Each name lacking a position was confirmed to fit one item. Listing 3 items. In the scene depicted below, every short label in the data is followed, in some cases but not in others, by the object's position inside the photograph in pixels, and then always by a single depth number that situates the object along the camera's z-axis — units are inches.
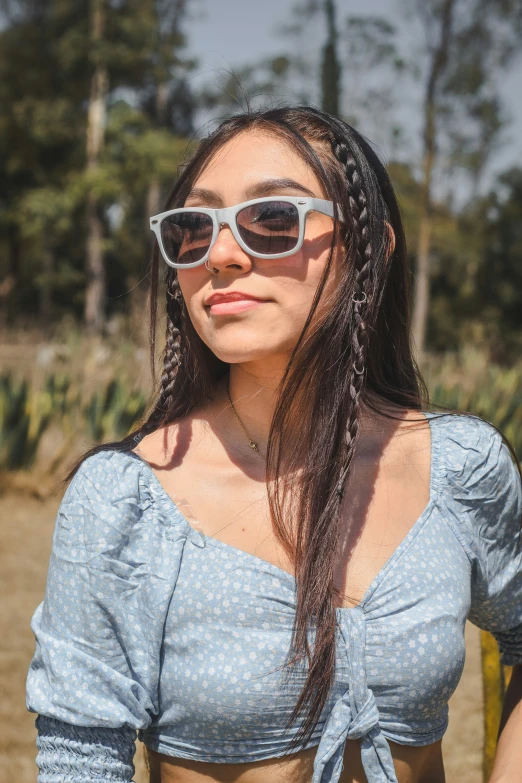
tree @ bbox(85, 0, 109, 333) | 692.7
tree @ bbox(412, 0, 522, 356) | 630.5
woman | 46.9
